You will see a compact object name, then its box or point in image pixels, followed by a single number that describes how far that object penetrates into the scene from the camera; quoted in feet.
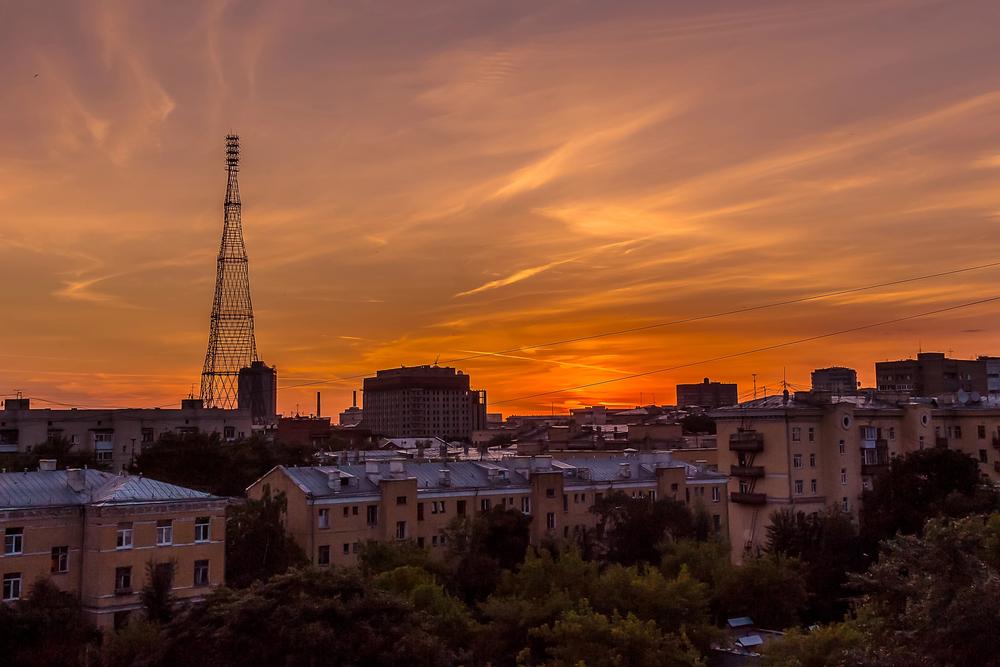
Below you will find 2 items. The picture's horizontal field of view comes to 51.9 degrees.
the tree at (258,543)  203.00
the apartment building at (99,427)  361.92
